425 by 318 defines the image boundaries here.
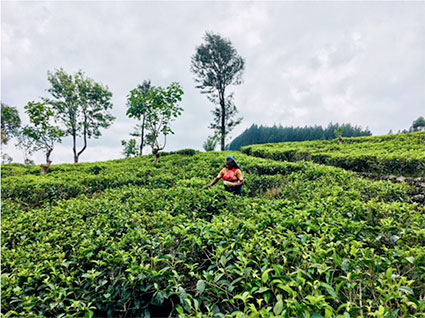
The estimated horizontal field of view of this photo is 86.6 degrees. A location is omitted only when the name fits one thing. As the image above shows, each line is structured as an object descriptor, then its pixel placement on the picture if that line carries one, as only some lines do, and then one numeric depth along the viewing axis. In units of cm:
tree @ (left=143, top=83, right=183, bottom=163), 1136
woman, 529
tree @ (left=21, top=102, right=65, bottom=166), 1160
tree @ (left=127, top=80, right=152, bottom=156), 1194
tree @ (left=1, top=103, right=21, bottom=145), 1837
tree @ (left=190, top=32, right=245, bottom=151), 2259
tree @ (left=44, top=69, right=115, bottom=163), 2136
